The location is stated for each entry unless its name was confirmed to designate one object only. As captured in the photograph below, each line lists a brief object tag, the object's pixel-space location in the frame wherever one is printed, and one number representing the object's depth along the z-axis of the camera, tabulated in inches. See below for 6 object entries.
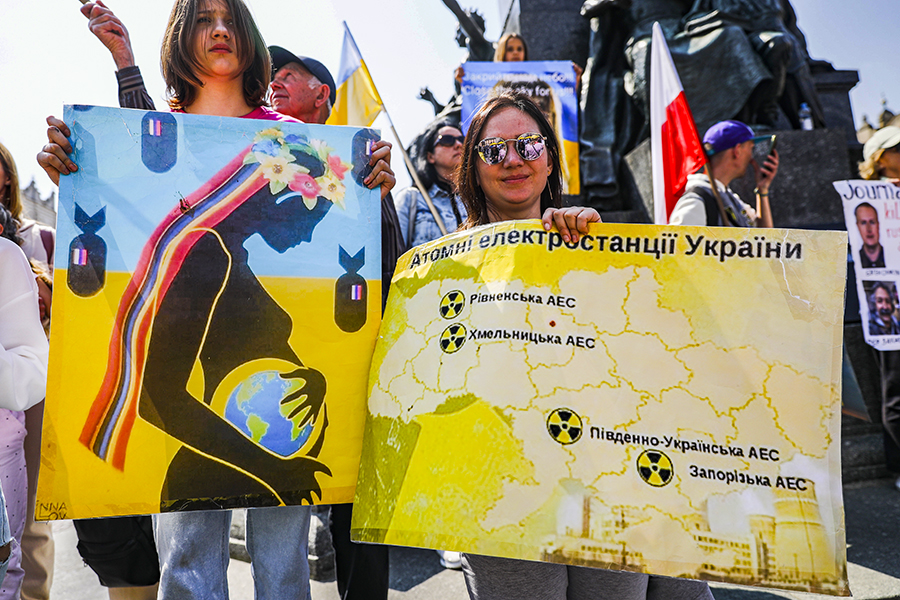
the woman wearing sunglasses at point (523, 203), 50.1
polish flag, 125.0
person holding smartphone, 109.0
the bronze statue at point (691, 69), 218.8
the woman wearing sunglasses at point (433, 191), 110.6
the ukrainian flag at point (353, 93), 128.2
